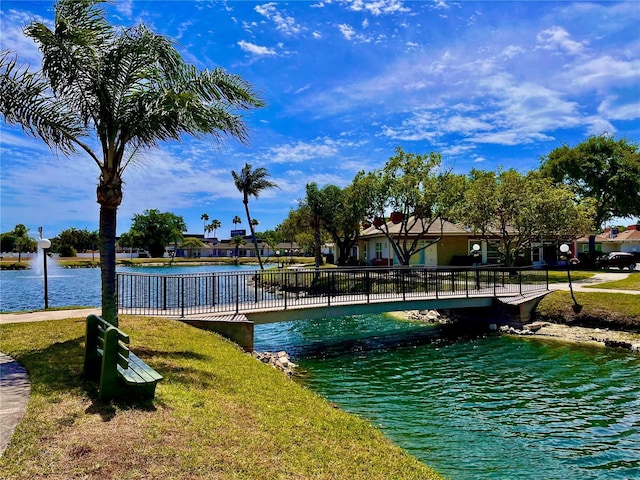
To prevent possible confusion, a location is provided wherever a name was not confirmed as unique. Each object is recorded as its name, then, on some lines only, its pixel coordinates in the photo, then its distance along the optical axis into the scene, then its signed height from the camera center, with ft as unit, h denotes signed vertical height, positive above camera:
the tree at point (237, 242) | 349.08 +7.54
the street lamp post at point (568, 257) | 57.52 -1.45
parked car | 105.19 -3.62
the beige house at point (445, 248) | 110.52 -0.01
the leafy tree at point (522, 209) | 83.05 +7.48
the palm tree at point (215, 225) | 444.96 +27.27
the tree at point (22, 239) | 305.53 +11.11
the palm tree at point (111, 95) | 25.90 +10.16
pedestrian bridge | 43.11 -5.61
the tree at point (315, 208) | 130.52 +12.78
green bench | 16.88 -4.88
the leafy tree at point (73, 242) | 304.91 +8.67
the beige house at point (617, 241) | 161.50 +1.83
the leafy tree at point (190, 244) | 358.23 +6.49
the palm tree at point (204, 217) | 441.27 +35.19
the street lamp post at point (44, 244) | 50.90 +1.15
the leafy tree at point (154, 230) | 335.06 +17.26
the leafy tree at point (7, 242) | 342.64 +9.82
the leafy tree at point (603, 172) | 115.14 +20.48
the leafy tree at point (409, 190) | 92.32 +12.79
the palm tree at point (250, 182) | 120.57 +19.23
